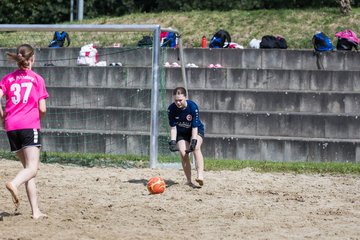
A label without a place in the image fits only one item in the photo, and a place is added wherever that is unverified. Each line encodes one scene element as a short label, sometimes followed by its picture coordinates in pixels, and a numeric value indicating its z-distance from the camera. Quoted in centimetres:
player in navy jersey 1301
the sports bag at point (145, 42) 2038
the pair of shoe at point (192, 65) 2005
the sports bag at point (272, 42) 2095
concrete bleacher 1747
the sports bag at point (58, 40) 2188
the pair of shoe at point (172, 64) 2000
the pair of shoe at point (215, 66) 2034
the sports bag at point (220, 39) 2133
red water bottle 2252
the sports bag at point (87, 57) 2038
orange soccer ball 1221
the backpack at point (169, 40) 2056
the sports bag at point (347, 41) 2083
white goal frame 1551
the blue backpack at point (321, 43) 2050
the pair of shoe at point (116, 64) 2019
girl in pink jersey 1002
